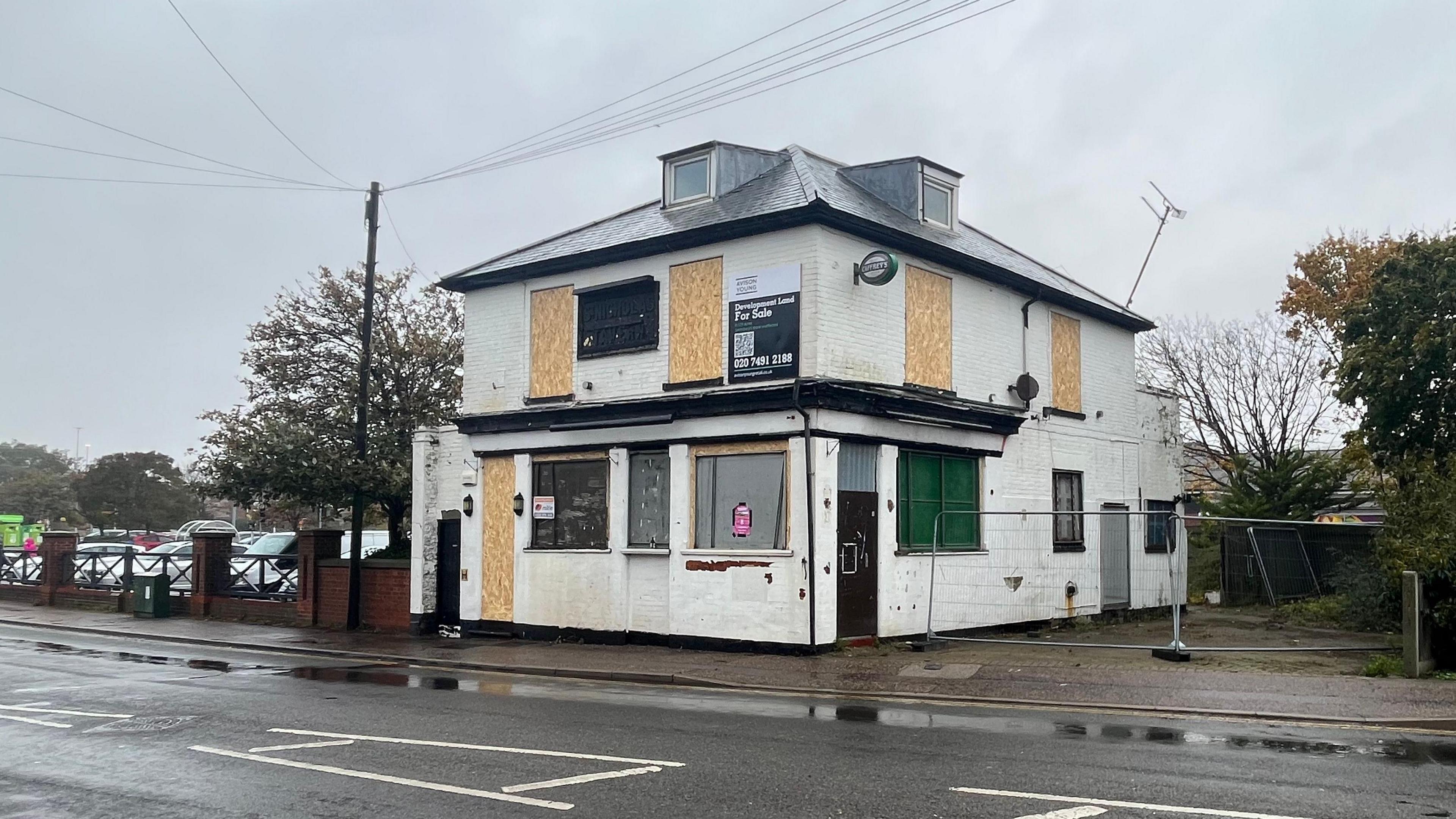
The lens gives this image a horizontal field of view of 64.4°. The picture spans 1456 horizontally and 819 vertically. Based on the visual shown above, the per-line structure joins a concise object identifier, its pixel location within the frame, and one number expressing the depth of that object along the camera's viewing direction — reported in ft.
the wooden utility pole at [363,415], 71.77
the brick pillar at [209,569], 83.10
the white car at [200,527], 155.94
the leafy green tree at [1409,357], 59.98
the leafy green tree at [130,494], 236.02
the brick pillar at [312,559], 75.82
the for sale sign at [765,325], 55.21
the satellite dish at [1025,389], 66.74
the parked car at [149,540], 152.97
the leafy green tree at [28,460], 329.93
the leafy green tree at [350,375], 91.30
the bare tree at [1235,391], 122.21
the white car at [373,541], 101.94
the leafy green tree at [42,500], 259.60
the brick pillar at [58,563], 96.07
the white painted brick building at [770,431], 54.95
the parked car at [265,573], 81.61
